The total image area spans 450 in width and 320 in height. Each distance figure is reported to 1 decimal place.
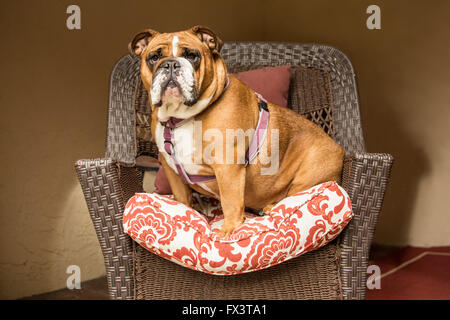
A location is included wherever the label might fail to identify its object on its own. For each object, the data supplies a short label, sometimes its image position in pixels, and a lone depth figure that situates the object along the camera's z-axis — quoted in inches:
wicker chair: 60.6
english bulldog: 59.0
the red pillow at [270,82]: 84.2
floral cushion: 56.3
